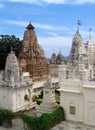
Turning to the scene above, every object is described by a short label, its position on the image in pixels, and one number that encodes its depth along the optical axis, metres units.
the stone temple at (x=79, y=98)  12.30
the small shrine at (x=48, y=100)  13.42
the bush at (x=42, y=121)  11.62
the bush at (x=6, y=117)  12.57
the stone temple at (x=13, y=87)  14.13
